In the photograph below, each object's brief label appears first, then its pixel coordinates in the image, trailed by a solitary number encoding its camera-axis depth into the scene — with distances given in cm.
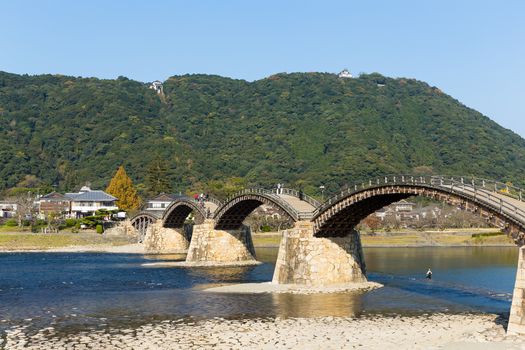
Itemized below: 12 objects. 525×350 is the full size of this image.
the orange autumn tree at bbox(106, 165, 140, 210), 16288
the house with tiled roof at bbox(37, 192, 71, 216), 14888
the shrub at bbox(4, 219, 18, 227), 13000
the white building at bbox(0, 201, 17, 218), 15225
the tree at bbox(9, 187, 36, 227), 13890
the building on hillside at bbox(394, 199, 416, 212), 18850
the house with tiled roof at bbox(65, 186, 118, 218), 15050
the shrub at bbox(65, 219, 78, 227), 13125
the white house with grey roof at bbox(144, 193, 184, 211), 16138
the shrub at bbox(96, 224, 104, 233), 12836
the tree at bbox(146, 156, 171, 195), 17638
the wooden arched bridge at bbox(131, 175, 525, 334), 3606
